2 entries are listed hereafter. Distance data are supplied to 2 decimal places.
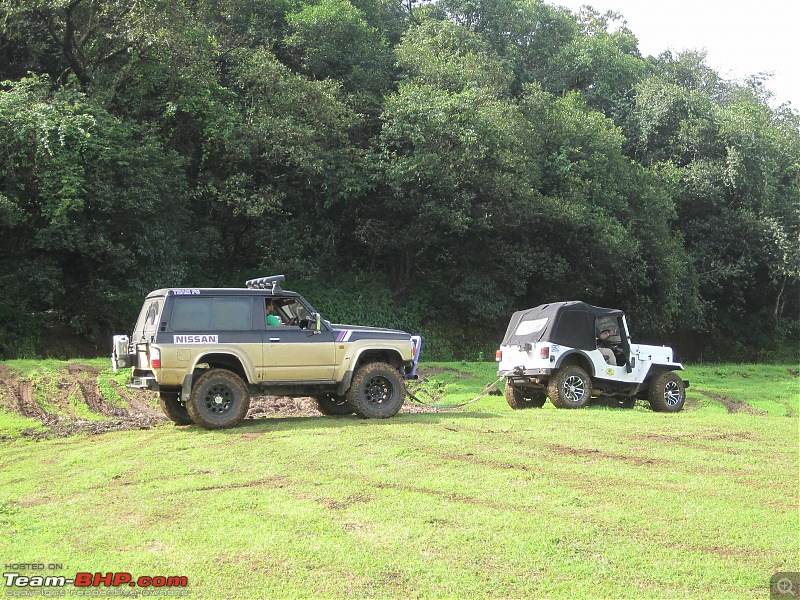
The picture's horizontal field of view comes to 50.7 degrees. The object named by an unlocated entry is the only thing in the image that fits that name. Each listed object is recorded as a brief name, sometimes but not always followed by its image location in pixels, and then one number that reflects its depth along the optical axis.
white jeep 16.61
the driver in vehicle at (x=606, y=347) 17.28
